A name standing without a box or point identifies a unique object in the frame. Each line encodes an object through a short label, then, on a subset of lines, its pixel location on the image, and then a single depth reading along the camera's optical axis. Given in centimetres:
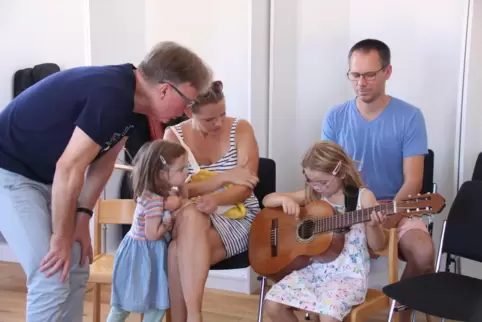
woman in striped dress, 214
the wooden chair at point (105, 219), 246
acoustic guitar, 198
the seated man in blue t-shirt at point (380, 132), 250
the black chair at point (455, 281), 185
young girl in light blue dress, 219
